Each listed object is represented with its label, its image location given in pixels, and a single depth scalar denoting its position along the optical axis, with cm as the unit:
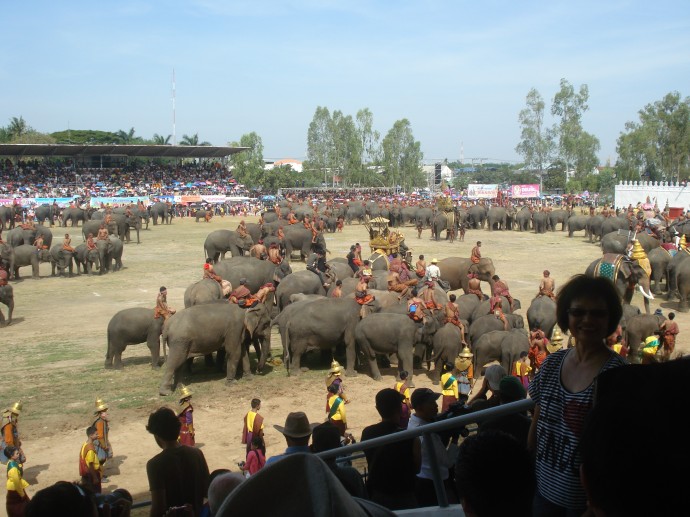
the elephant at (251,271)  2046
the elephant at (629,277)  1805
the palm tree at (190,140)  9169
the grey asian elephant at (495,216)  4319
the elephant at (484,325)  1381
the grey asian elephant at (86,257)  2597
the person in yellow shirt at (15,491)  749
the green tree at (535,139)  7150
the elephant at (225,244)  2803
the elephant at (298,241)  2911
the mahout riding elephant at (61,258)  2578
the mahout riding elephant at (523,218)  4297
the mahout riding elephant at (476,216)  4394
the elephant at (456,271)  2181
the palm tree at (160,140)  9044
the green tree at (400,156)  8369
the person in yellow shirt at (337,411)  919
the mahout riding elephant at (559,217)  4284
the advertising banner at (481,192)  7069
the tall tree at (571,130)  6931
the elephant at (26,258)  2486
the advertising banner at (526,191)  6844
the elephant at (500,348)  1259
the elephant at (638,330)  1392
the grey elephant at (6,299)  1798
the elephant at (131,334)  1404
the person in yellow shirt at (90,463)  805
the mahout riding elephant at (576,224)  3922
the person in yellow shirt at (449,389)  1025
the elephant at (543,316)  1486
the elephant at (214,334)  1289
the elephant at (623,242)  2764
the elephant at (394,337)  1334
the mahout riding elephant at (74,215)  4366
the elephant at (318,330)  1379
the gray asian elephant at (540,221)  4138
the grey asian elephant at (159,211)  4644
